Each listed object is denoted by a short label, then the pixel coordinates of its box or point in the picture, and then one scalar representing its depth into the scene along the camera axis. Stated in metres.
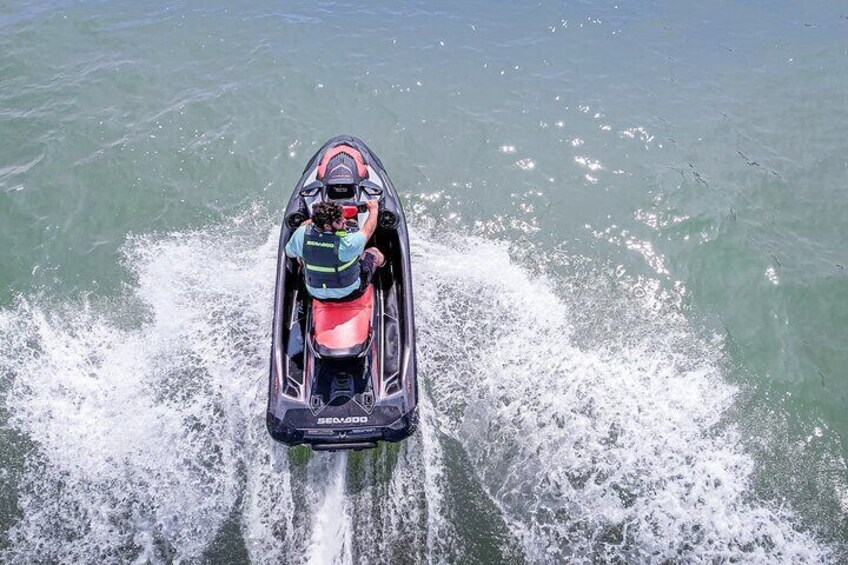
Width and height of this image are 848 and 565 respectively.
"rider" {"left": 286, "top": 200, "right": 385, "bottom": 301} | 7.12
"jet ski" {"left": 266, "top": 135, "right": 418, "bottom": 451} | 7.23
